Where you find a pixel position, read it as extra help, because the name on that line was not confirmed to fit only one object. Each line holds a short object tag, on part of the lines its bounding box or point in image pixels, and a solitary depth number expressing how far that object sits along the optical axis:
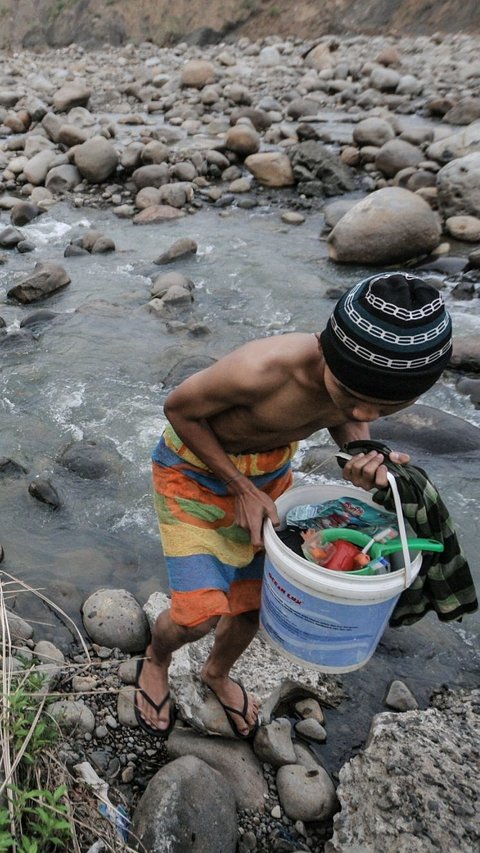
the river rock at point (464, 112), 11.96
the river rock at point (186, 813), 2.08
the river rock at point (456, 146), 9.30
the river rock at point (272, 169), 9.71
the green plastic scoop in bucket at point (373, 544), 1.94
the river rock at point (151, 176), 9.64
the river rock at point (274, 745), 2.51
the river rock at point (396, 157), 9.52
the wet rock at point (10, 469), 4.36
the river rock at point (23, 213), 8.95
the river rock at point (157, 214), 8.87
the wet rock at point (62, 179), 9.98
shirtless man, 1.78
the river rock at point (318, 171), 9.41
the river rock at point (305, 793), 2.37
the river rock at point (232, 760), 2.41
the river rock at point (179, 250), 7.61
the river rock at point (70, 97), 14.66
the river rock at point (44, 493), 4.12
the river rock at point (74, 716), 2.45
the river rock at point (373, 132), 10.56
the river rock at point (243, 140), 10.46
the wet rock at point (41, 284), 6.70
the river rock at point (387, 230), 7.19
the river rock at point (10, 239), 8.17
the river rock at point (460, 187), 7.86
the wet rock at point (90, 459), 4.43
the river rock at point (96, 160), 9.98
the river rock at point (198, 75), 16.45
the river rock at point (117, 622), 3.03
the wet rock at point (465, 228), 7.72
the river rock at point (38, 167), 10.25
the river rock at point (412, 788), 2.02
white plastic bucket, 1.83
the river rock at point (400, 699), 2.85
